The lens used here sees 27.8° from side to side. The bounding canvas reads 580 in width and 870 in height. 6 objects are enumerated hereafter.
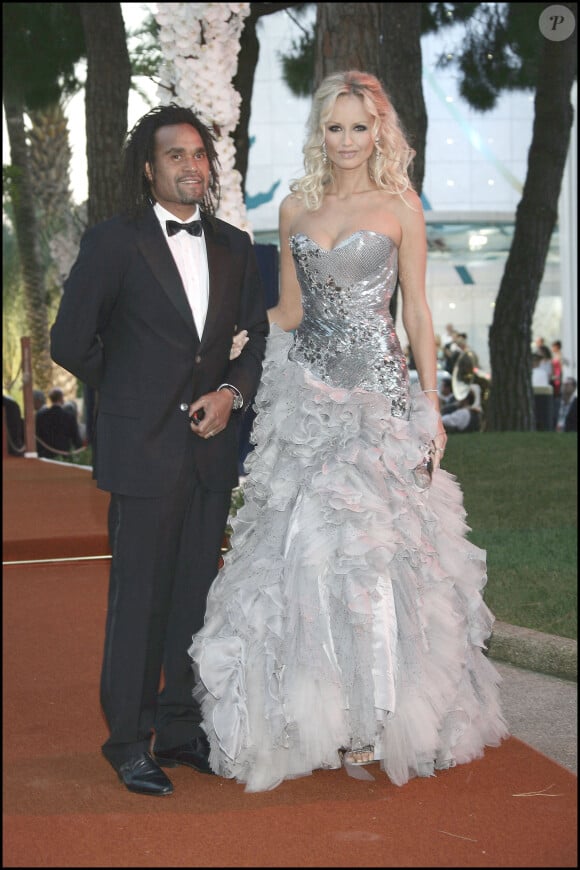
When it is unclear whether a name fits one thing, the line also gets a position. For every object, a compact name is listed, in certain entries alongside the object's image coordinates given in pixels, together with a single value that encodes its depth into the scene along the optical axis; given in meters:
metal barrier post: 17.27
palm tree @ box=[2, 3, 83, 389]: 17.81
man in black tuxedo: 3.65
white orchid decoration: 7.31
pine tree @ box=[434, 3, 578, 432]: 14.78
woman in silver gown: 3.67
